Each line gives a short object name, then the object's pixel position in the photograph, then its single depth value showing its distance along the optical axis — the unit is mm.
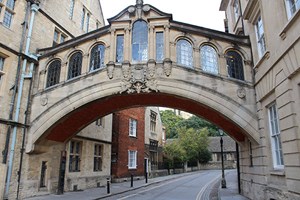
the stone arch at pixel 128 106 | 11438
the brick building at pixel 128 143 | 24211
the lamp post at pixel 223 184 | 18366
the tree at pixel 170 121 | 74000
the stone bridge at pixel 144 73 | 11953
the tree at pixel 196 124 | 71688
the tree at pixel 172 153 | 37969
